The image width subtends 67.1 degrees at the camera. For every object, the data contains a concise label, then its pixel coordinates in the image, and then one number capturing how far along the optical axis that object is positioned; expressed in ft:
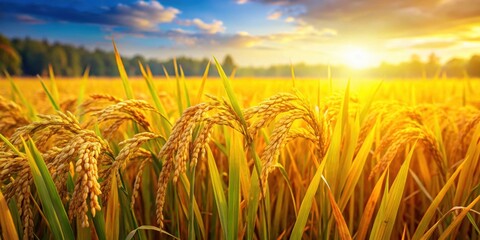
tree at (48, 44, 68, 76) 264.72
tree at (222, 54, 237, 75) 182.74
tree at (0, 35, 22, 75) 181.27
